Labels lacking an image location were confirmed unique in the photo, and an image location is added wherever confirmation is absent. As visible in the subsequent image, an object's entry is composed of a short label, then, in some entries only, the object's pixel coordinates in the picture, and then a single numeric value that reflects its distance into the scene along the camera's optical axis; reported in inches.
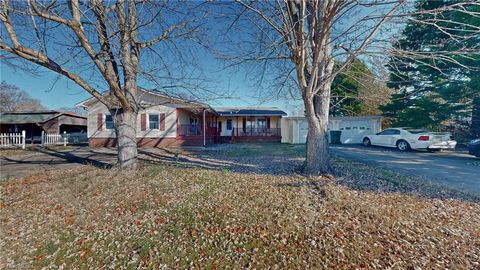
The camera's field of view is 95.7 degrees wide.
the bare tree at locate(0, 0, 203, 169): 207.2
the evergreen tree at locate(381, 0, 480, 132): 559.5
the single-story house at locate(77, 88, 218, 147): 663.8
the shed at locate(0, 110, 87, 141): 834.8
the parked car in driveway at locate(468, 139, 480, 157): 417.1
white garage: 848.9
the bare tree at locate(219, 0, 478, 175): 195.2
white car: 517.0
